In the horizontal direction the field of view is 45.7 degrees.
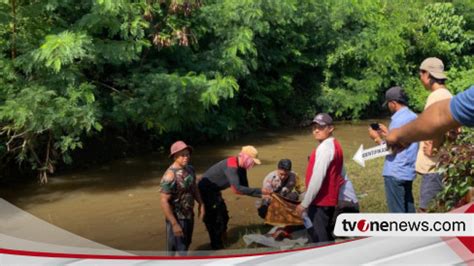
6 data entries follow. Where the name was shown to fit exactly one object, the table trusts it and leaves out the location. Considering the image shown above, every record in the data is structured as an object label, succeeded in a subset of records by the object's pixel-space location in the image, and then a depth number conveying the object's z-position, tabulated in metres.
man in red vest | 4.41
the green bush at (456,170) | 3.37
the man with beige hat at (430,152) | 4.17
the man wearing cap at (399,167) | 4.58
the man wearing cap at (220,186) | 6.07
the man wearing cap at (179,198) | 5.09
